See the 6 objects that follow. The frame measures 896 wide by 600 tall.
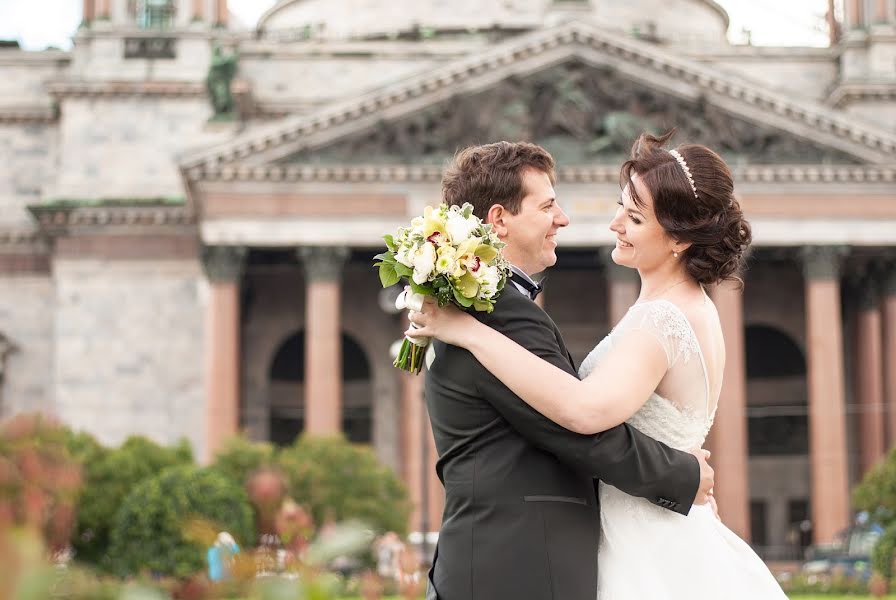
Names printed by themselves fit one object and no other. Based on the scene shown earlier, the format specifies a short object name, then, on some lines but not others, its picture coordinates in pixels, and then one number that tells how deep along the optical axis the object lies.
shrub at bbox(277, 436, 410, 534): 35.19
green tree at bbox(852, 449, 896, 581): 32.66
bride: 5.73
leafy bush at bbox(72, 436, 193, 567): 33.53
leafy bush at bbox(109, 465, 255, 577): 29.12
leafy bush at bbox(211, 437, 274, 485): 34.44
